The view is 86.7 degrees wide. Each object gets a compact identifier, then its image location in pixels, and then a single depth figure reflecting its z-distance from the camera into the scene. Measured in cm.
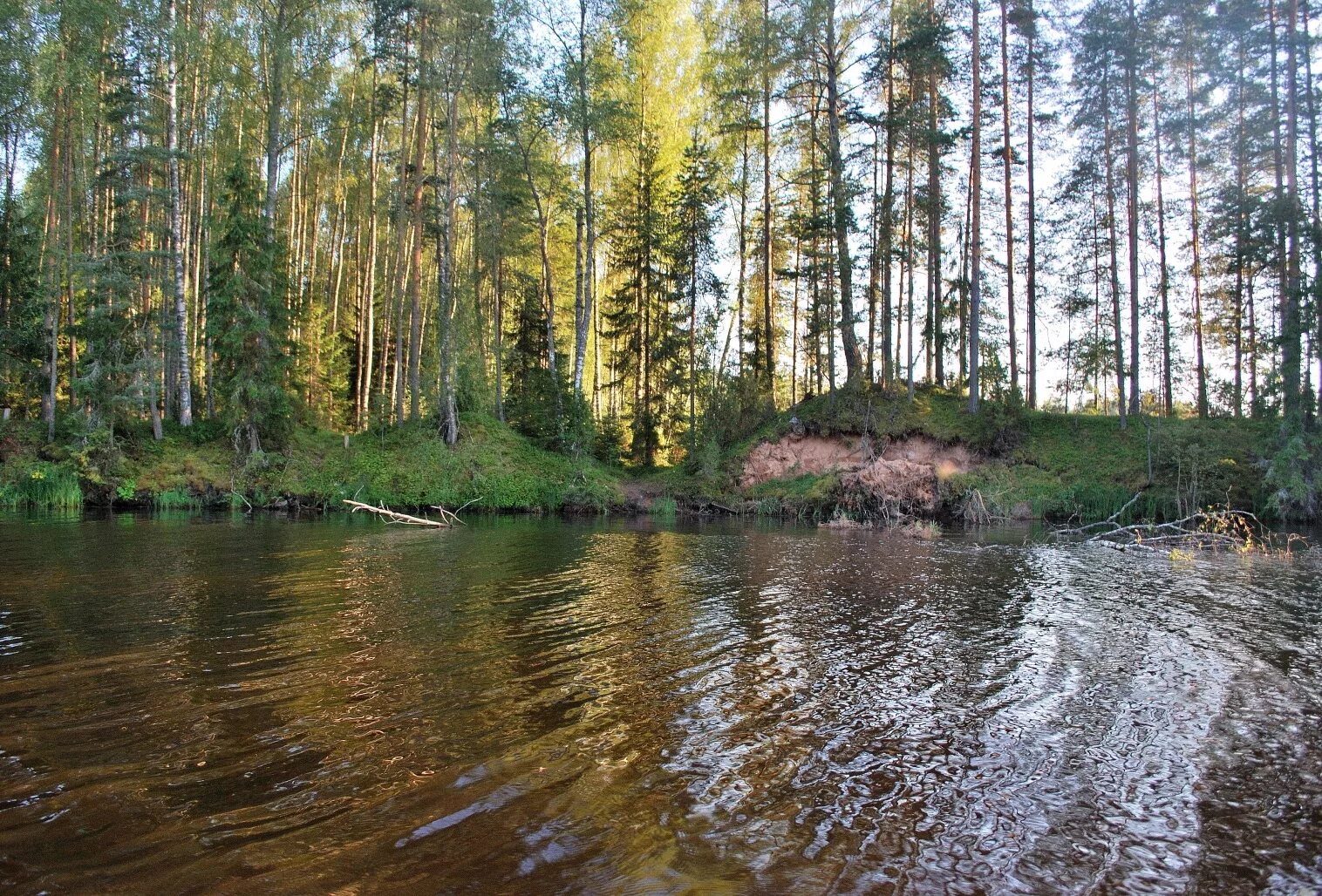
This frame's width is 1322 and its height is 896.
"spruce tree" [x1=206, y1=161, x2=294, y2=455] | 2138
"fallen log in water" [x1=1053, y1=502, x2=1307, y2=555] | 1352
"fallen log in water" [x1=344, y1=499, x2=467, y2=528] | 1803
